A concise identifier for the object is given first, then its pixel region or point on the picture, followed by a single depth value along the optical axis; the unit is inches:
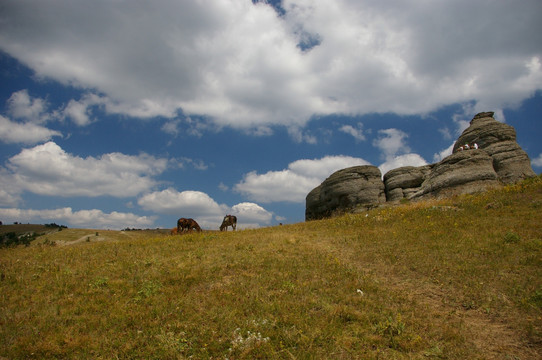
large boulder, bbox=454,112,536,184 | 1315.2
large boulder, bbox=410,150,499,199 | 1229.7
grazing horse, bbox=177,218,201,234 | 1088.8
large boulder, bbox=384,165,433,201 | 1560.0
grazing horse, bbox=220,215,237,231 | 1334.9
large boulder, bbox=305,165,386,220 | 1540.4
